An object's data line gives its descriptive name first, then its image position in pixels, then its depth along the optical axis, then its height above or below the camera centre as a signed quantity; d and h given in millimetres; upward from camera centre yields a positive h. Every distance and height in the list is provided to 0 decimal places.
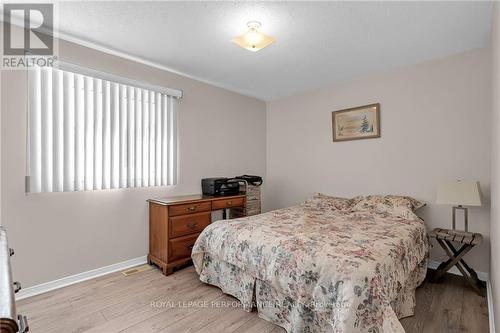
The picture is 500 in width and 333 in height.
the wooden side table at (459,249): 2309 -868
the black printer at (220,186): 3352 -304
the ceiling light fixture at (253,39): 2133 +1110
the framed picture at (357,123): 3326 +585
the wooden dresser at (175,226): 2746 -731
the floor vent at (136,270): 2754 -1215
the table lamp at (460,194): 2320 -301
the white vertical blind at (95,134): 2324 +341
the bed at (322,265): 1435 -730
